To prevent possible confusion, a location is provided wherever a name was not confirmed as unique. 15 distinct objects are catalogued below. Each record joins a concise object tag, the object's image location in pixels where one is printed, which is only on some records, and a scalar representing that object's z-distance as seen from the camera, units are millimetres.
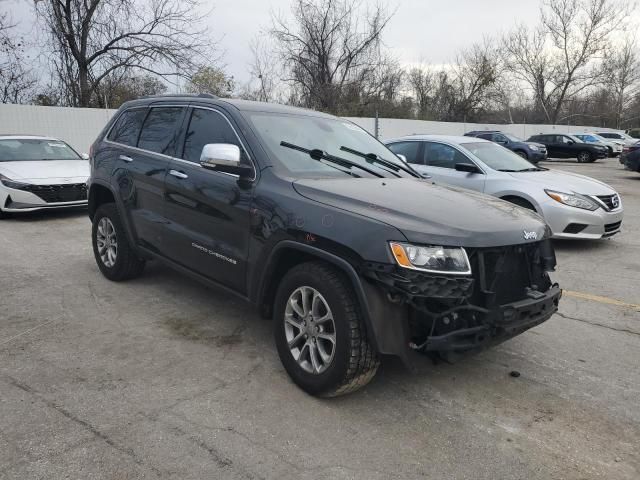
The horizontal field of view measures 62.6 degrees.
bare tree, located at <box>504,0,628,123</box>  46719
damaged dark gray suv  2857
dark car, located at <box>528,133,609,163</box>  27562
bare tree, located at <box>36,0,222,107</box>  22719
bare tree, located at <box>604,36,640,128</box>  51500
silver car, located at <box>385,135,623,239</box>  7148
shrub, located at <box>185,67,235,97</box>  24669
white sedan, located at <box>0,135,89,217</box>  8938
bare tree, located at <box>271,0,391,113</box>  31547
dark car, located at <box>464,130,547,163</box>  24828
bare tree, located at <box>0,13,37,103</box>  21081
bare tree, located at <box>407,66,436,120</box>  44375
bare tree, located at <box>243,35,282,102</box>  32469
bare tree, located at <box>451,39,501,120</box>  47062
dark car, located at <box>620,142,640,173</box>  17312
